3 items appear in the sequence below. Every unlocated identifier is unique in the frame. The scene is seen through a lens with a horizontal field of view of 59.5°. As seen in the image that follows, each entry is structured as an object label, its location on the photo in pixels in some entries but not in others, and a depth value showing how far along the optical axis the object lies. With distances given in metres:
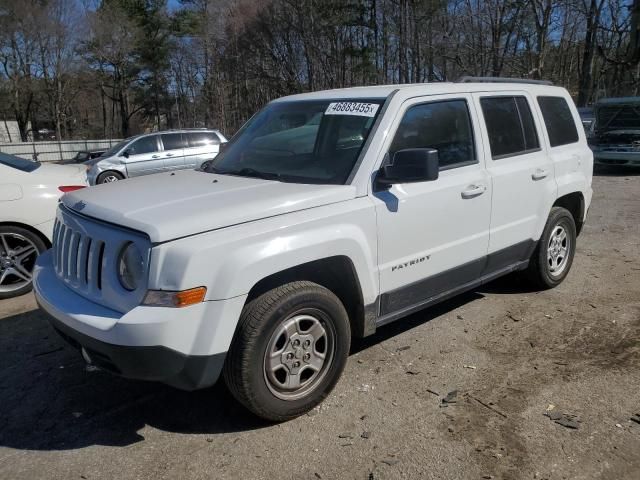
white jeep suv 2.79
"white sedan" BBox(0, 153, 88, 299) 5.52
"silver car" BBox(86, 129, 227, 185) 16.22
